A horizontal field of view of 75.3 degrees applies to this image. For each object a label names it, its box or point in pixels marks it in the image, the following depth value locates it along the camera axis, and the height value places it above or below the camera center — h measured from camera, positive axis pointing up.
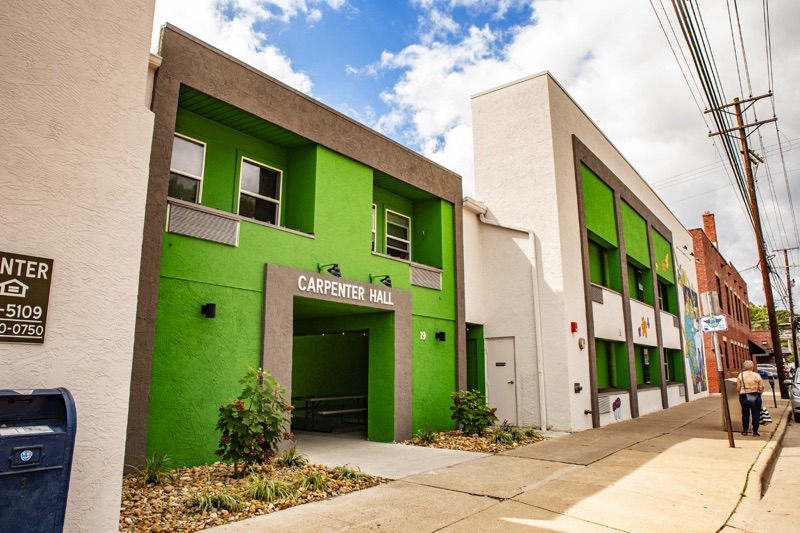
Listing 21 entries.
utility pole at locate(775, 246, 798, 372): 43.72 +7.42
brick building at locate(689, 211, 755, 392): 30.45 +4.68
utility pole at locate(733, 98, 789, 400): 20.53 +4.43
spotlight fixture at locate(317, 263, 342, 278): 10.16 +1.86
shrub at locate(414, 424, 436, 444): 11.04 -1.46
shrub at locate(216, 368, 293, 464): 7.00 -0.79
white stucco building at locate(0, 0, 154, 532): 4.37 +1.44
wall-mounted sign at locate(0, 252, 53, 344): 4.13 +0.56
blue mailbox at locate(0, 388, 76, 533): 3.54 -0.63
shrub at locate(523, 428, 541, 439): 11.59 -1.48
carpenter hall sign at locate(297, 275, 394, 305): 9.59 +1.50
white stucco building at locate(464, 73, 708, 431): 13.61 +2.92
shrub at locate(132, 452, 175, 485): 6.62 -1.33
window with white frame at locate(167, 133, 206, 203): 8.70 +3.33
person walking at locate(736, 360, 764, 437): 11.88 -0.52
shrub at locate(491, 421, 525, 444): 10.84 -1.43
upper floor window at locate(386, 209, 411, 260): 13.26 +3.37
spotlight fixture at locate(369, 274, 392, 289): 11.43 +1.90
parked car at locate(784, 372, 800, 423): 15.10 -0.81
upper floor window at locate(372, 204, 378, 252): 12.57 +3.37
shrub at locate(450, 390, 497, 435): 11.63 -1.02
